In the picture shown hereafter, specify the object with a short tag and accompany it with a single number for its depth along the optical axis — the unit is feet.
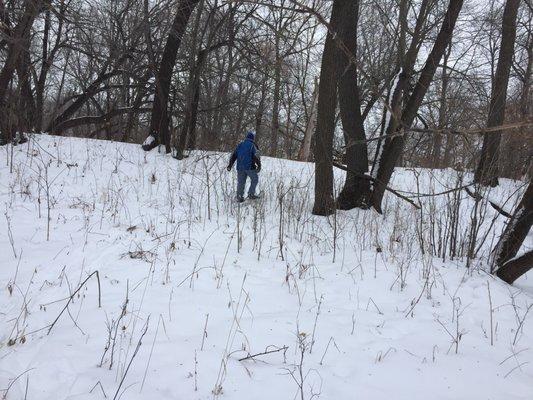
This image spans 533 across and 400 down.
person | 27.27
